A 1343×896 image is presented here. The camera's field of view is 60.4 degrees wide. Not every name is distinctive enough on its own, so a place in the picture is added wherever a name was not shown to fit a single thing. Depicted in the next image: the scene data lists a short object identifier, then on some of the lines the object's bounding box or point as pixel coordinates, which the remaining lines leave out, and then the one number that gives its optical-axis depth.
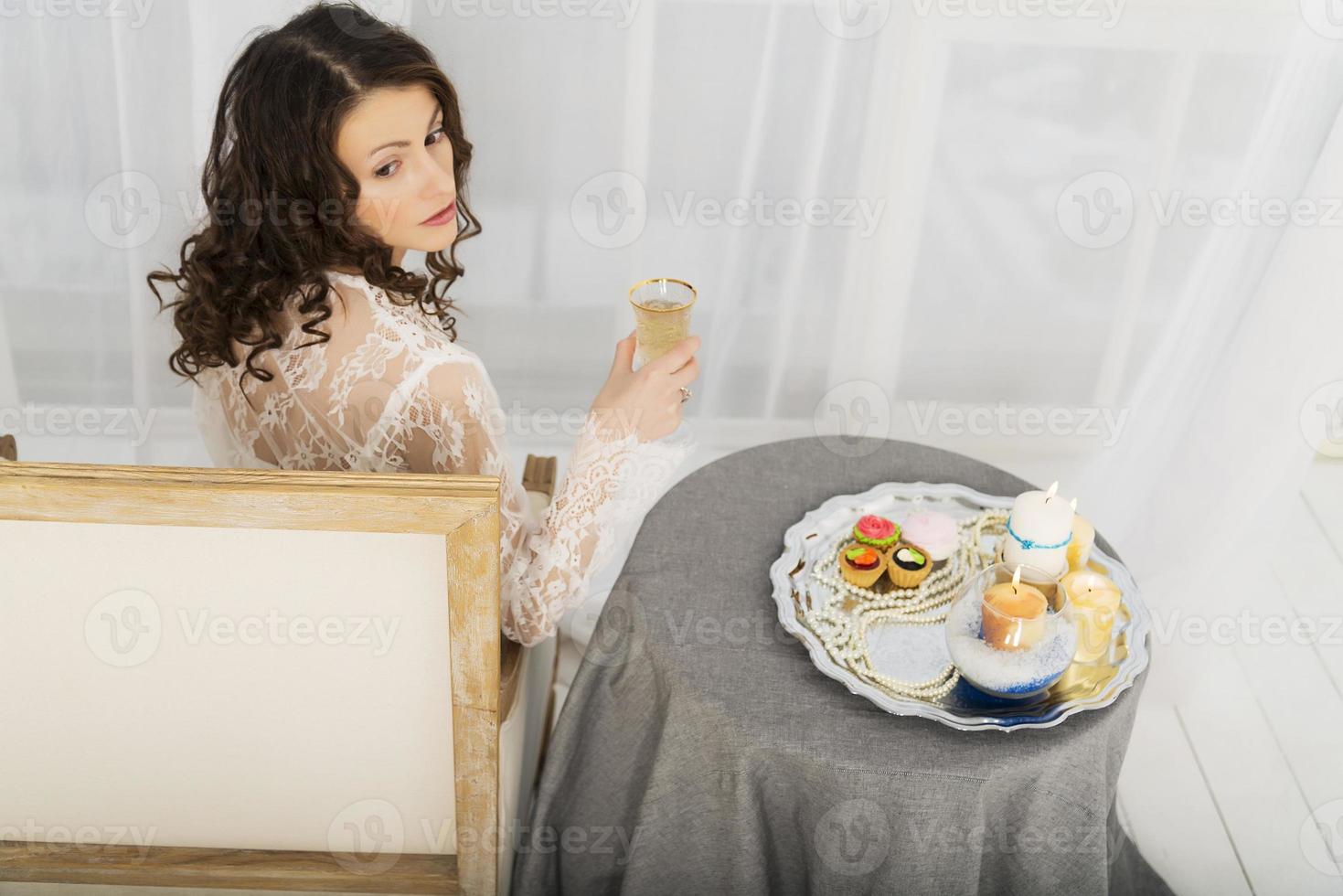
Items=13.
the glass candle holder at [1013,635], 1.28
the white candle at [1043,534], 1.37
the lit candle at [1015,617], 1.27
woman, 1.37
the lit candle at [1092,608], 1.38
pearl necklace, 1.37
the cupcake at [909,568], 1.50
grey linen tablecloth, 1.29
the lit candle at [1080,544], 1.47
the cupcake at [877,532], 1.53
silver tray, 1.32
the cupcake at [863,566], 1.50
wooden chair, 0.99
